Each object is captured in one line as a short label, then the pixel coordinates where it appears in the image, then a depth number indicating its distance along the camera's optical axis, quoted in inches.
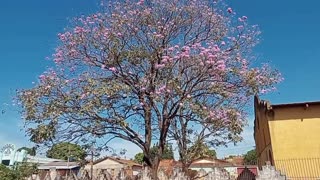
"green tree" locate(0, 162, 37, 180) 984.6
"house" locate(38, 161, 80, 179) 1790.1
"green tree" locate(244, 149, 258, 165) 2185.7
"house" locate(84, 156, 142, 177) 1881.2
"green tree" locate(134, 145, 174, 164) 577.3
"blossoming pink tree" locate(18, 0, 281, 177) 514.6
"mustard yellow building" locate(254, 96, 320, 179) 750.5
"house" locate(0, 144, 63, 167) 1565.0
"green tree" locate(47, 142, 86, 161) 566.9
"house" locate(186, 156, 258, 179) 1711.1
